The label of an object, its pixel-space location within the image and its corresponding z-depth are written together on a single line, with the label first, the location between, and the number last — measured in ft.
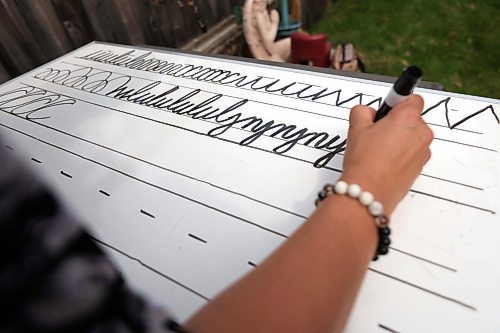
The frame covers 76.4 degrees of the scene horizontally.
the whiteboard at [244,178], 1.36
